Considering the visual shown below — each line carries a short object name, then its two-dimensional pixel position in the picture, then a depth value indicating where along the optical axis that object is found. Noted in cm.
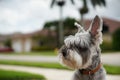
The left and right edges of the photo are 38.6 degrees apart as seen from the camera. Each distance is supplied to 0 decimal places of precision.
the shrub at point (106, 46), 2299
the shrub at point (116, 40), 1992
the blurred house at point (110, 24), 2669
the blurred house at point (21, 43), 3107
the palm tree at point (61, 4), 1722
